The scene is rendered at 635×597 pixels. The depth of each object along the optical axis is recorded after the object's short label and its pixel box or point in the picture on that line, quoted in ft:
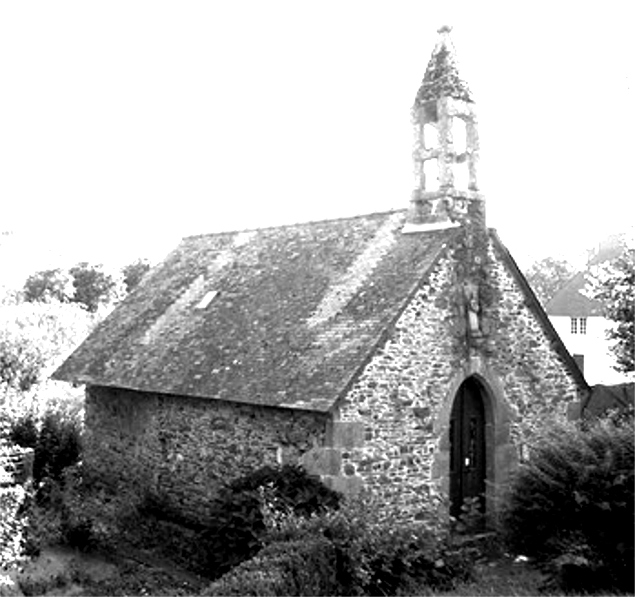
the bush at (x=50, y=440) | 71.72
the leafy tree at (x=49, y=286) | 177.88
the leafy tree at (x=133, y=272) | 191.31
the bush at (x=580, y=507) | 39.50
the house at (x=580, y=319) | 160.97
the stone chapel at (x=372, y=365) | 50.34
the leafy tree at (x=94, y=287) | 183.21
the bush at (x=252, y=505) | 45.98
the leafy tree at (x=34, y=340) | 96.12
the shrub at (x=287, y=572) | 35.83
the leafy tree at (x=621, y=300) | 66.39
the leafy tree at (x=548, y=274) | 245.65
